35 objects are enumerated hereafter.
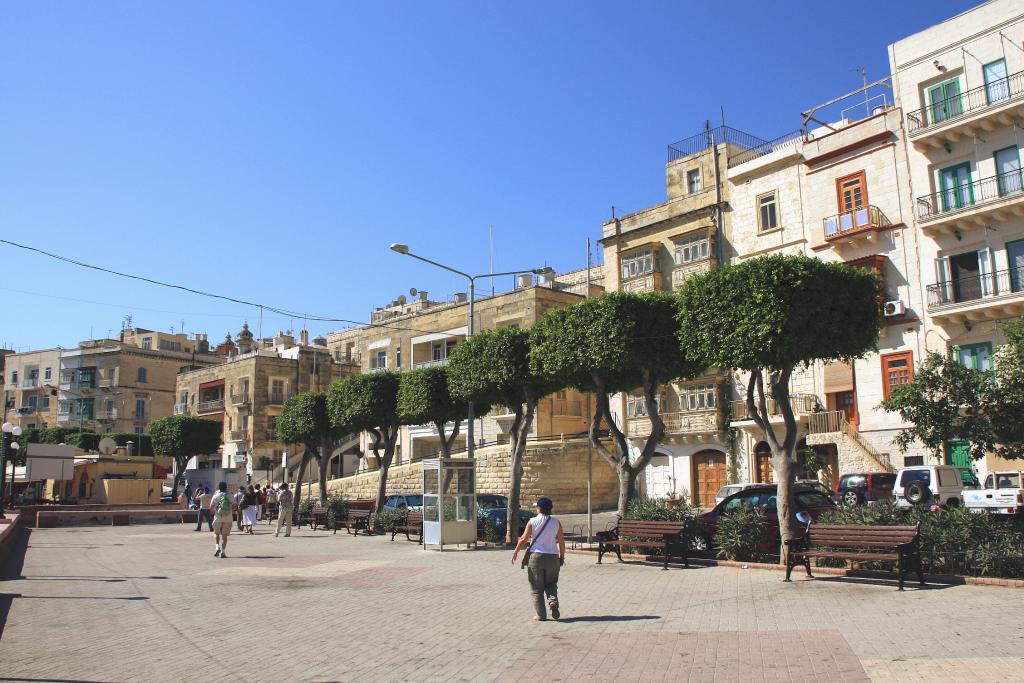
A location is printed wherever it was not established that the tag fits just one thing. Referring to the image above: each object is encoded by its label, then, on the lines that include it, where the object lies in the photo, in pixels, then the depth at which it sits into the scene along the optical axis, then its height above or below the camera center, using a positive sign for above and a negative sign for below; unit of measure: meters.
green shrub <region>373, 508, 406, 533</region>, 24.75 -1.81
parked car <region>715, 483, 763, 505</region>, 28.37 -1.27
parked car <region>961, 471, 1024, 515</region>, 21.45 -1.36
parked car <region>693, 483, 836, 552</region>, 17.34 -1.16
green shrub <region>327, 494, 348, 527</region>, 29.34 -1.70
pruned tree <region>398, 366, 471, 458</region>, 28.22 +2.04
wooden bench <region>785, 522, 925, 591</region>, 11.87 -1.44
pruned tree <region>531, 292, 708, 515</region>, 18.84 +2.47
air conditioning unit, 29.98 +5.03
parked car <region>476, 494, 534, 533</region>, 23.06 -1.45
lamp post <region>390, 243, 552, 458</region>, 24.42 +5.73
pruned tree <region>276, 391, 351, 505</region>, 34.53 +1.51
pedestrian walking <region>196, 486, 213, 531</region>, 29.33 -1.45
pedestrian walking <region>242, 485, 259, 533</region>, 29.20 -1.63
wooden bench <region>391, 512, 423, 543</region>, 23.47 -1.79
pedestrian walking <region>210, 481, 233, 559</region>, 19.69 -1.40
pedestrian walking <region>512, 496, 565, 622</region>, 10.14 -1.22
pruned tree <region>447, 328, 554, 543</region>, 21.86 +2.17
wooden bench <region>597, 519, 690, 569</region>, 15.66 -1.62
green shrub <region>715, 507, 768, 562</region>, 15.58 -1.56
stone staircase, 29.86 +0.30
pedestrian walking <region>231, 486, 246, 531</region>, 31.38 -1.41
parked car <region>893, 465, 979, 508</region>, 22.61 -1.01
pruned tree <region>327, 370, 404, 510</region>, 30.31 +2.07
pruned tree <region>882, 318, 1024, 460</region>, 15.46 +0.86
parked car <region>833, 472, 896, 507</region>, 25.69 -1.16
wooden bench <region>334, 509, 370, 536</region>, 26.91 -1.92
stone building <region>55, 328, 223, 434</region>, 73.75 +7.48
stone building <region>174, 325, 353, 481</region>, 58.94 +5.26
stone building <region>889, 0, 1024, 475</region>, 27.77 +9.52
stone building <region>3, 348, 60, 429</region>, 79.25 +8.05
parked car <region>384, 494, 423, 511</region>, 27.98 -1.40
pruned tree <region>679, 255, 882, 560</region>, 15.01 +2.41
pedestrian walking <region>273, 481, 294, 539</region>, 26.45 -1.34
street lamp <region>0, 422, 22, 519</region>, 29.47 +1.34
